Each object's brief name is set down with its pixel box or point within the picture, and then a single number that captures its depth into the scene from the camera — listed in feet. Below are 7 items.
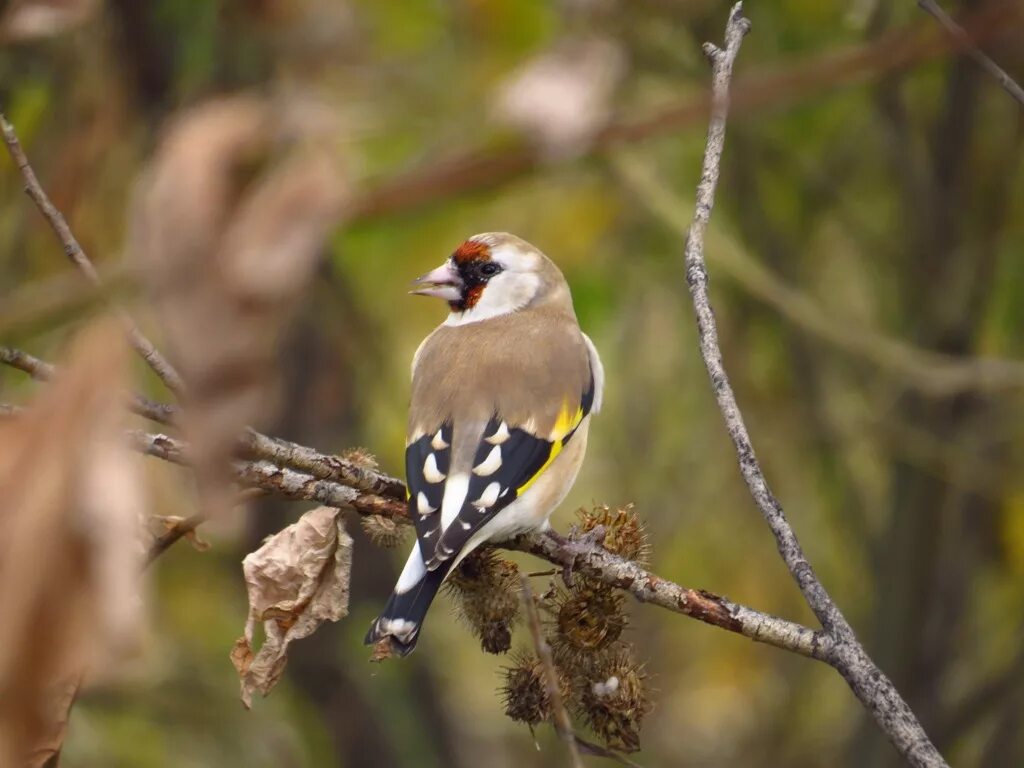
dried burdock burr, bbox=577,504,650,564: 17.98
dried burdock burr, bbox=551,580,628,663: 16.97
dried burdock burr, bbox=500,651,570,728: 16.31
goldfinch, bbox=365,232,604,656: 19.01
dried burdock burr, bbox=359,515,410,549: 18.03
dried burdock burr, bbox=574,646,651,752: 16.55
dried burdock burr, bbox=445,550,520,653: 17.37
